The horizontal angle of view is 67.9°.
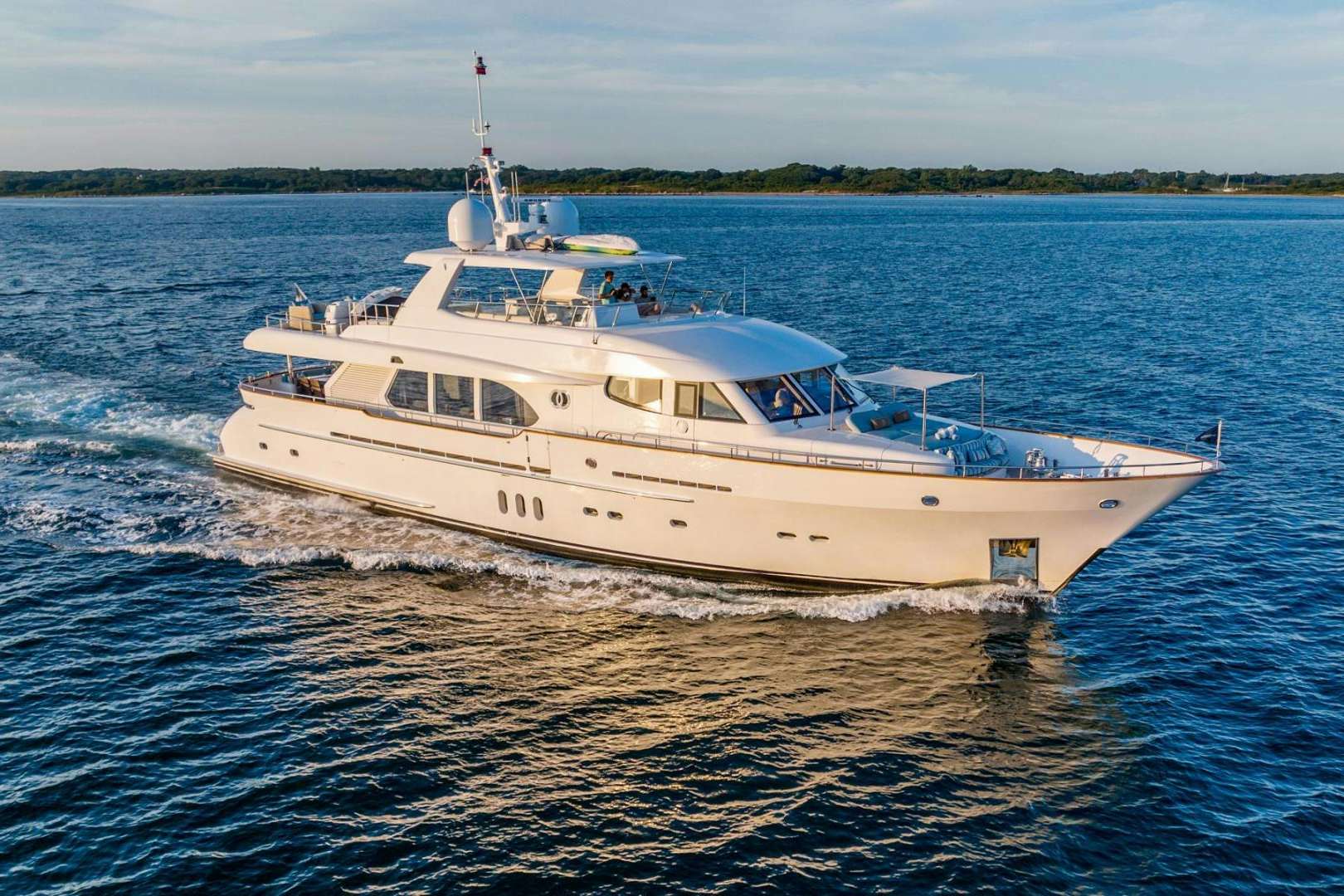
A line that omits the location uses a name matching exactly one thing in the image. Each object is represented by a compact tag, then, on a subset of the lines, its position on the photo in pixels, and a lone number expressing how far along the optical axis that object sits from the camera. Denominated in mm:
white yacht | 18422
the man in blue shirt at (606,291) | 22986
